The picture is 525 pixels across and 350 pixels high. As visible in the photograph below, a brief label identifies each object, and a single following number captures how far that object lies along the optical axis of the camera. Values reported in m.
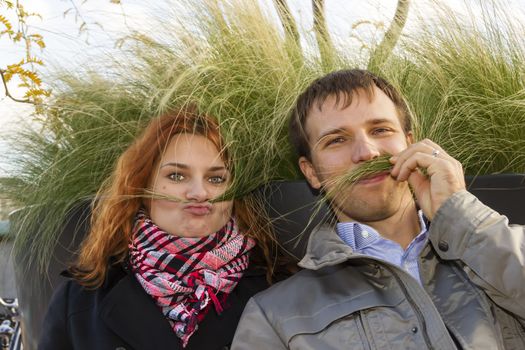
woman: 2.37
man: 1.90
